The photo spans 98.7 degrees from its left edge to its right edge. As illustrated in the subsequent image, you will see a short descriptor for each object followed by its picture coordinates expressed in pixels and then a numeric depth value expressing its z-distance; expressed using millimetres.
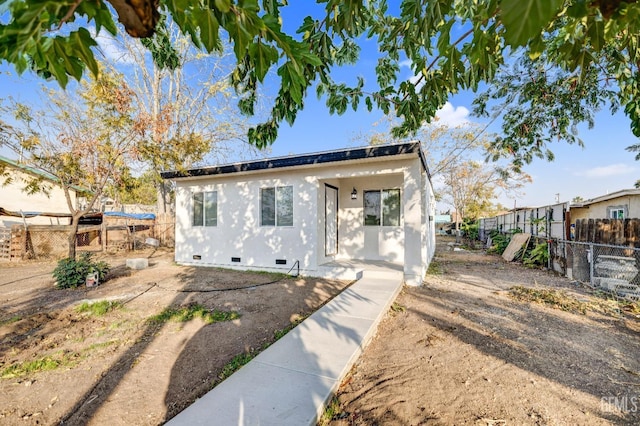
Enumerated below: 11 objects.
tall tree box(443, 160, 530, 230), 23844
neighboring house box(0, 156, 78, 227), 12961
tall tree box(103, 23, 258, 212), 14438
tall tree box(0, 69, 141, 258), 6445
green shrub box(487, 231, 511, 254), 12648
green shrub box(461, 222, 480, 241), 20912
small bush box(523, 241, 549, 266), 8984
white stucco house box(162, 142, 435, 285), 6352
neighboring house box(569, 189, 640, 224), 9469
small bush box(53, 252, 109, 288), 6051
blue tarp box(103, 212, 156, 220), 15820
